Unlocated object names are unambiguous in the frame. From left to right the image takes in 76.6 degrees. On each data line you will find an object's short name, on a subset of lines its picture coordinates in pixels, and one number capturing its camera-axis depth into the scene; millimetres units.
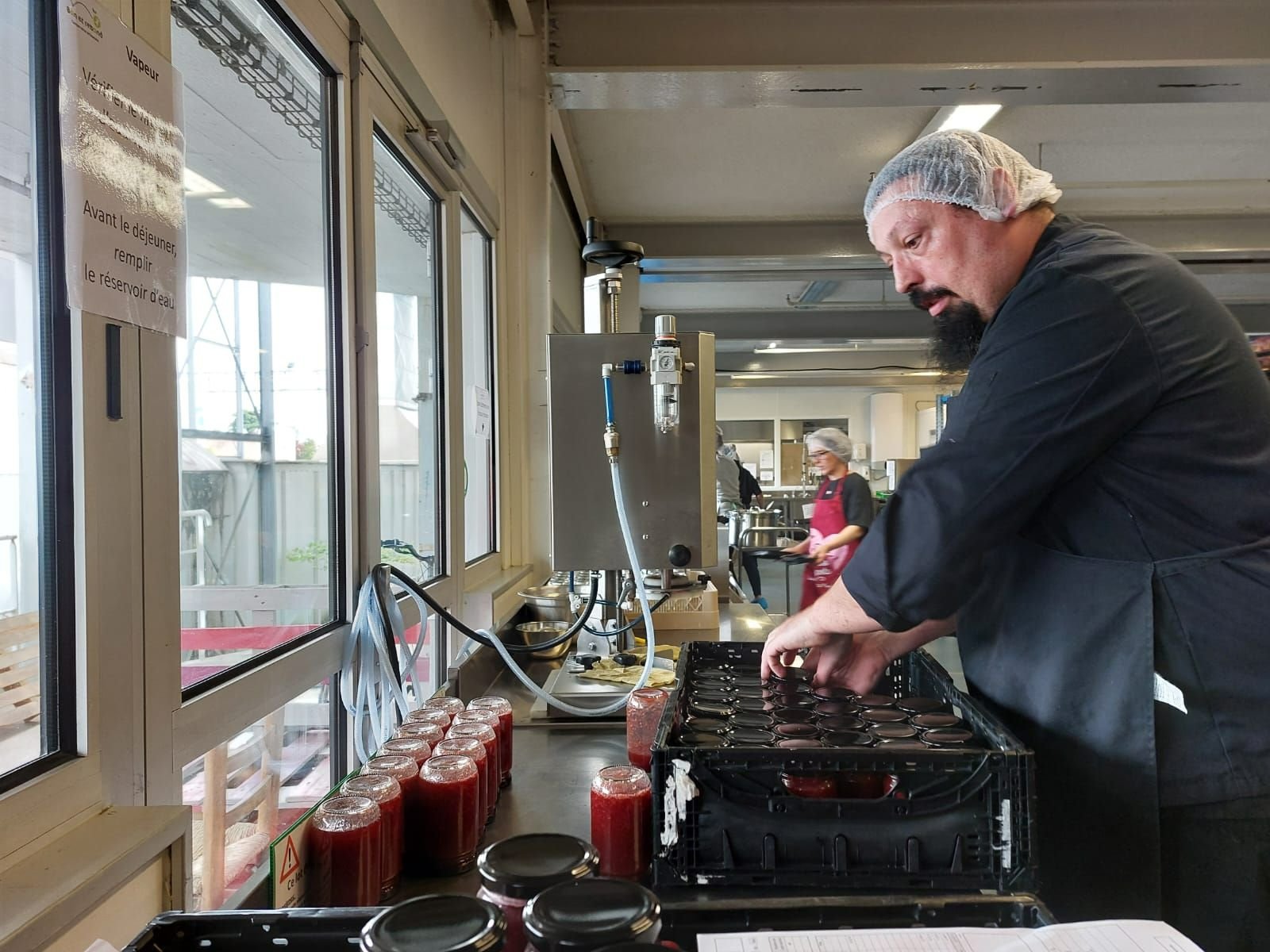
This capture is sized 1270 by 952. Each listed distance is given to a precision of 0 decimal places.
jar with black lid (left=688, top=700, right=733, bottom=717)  1076
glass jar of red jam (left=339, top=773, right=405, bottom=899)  866
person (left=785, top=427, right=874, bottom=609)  4734
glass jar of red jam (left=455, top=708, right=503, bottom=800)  1141
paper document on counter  584
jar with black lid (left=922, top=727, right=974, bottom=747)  936
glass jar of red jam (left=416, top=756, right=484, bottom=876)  927
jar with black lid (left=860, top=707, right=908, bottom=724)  1051
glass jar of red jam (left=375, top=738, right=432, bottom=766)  1005
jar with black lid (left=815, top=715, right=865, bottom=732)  1016
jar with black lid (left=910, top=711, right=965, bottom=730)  1021
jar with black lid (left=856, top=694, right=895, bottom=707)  1129
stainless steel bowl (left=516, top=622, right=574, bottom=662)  2064
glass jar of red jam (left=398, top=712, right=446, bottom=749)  1081
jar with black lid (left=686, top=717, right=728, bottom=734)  1000
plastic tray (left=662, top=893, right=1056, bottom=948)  618
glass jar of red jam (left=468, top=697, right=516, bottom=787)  1208
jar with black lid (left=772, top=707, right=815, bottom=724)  1056
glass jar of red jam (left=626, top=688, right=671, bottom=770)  1181
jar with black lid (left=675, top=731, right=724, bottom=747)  923
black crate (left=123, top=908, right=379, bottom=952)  574
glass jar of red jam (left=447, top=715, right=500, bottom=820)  1075
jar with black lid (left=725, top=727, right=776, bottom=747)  931
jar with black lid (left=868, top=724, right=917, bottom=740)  982
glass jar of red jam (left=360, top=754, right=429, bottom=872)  934
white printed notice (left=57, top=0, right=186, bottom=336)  799
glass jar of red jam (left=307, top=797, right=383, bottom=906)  793
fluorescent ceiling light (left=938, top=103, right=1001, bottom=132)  3454
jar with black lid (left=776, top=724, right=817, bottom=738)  983
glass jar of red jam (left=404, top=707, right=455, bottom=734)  1151
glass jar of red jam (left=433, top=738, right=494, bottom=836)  1001
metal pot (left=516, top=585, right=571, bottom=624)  2383
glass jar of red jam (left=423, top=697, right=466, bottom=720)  1206
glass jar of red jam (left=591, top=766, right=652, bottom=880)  917
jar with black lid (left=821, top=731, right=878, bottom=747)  947
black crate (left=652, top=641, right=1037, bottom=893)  843
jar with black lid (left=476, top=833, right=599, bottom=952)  629
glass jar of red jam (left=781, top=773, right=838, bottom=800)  894
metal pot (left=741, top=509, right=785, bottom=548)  6570
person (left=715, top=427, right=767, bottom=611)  7797
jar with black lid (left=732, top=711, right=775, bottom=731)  1025
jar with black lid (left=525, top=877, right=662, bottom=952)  508
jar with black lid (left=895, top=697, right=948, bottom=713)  1100
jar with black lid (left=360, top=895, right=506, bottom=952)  502
